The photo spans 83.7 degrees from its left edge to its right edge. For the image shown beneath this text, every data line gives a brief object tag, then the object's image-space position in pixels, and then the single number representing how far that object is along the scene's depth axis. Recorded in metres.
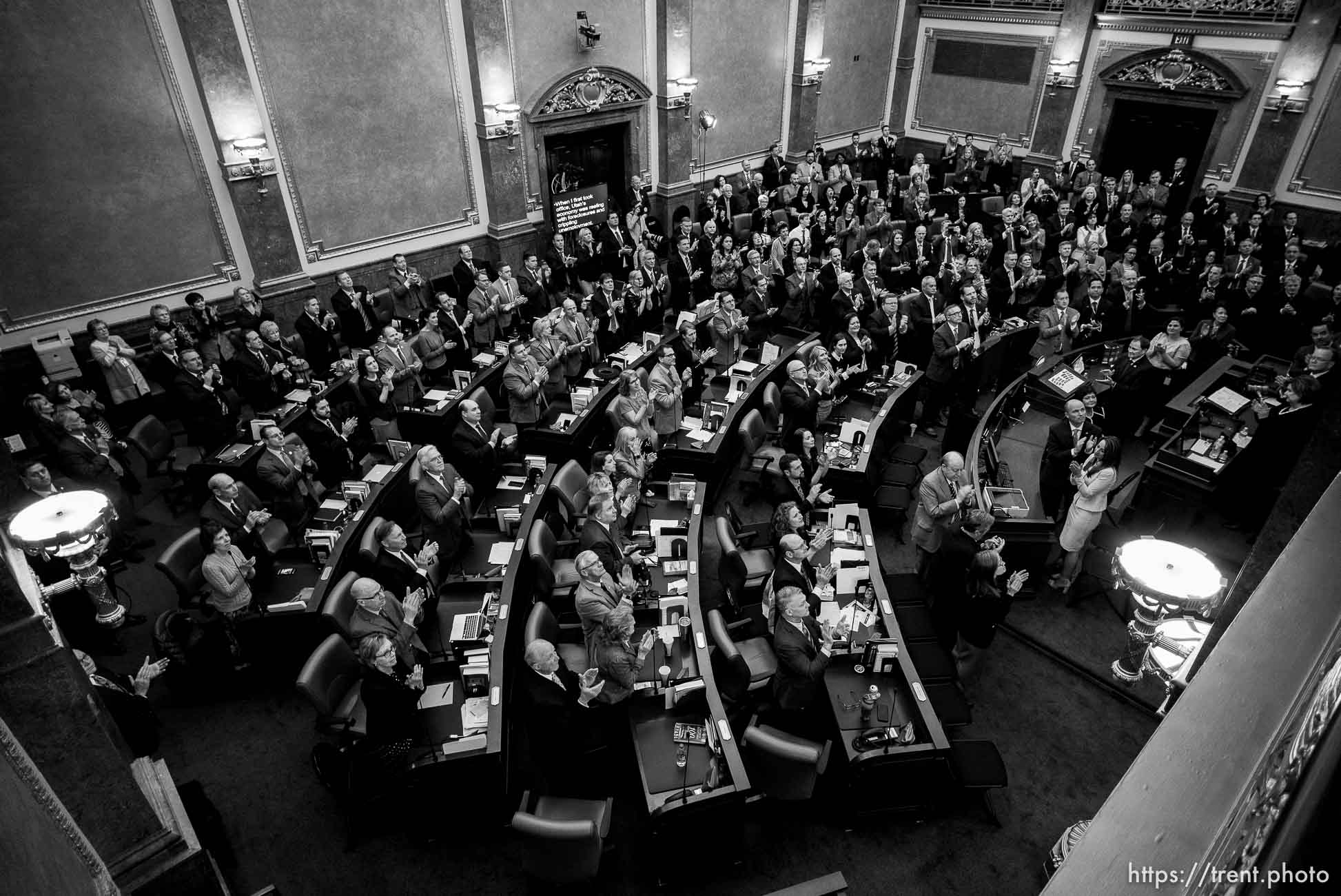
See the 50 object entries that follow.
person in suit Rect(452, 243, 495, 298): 11.78
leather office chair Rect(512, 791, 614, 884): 4.44
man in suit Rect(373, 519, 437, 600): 6.20
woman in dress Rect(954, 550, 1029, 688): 5.97
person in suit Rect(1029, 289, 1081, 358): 10.11
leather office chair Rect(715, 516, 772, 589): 6.70
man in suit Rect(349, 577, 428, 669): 5.49
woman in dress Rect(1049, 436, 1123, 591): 6.84
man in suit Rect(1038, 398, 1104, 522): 7.46
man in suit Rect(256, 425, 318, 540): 7.14
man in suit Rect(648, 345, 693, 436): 8.50
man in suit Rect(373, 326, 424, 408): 8.85
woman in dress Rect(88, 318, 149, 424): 8.73
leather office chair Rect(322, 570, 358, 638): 5.87
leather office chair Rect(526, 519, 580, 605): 6.42
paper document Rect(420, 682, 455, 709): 5.52
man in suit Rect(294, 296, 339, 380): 9.93
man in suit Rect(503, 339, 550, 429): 8.42
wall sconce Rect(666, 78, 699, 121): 14.23
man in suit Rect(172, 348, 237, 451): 8.30
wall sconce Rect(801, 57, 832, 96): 16.73
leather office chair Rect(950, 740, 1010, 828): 5.38
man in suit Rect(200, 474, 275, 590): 6.54
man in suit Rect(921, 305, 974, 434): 9.34
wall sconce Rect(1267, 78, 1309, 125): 13.47
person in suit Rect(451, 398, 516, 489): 7.80
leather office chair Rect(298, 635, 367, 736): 5.35
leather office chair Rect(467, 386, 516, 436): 8.57
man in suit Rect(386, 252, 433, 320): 11.28
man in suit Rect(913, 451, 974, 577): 6.82
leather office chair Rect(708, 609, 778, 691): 5.66
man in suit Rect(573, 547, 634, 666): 5.63
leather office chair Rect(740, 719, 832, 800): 4.96
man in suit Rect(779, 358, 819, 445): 8.47
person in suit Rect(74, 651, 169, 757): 4.86
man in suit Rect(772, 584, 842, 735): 5.32
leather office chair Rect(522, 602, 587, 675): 5.67
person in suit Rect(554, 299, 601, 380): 9.73
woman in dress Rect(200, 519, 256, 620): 5.88
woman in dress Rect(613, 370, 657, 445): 8.15
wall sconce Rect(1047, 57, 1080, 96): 16.55
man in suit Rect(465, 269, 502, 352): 10.52
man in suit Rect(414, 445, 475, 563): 6.83
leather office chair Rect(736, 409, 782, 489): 8.20
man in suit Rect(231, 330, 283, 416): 8.84
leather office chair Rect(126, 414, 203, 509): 8.28
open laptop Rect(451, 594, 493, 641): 5.97
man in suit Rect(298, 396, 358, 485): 7.88
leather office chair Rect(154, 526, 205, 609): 6.22
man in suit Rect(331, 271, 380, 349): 10.45
